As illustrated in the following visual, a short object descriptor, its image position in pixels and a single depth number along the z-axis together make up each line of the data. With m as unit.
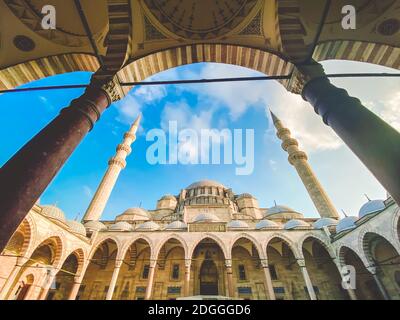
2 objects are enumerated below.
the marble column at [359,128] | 2.17
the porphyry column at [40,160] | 2.07
